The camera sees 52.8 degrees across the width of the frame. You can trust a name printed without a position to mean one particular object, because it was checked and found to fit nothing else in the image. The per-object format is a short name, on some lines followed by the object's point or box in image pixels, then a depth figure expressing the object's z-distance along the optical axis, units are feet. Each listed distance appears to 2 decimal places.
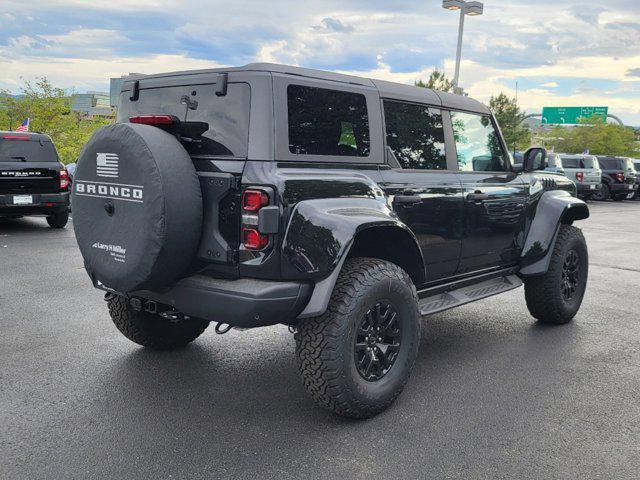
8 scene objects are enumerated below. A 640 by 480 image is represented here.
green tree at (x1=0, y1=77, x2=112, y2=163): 88.07
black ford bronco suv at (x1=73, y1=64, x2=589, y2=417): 11.05
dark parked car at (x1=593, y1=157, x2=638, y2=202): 87.03
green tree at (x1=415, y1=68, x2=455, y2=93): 96.60
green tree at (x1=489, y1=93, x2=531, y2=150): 160.16
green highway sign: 172.96
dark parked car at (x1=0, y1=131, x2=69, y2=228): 36.70
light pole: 67.51
